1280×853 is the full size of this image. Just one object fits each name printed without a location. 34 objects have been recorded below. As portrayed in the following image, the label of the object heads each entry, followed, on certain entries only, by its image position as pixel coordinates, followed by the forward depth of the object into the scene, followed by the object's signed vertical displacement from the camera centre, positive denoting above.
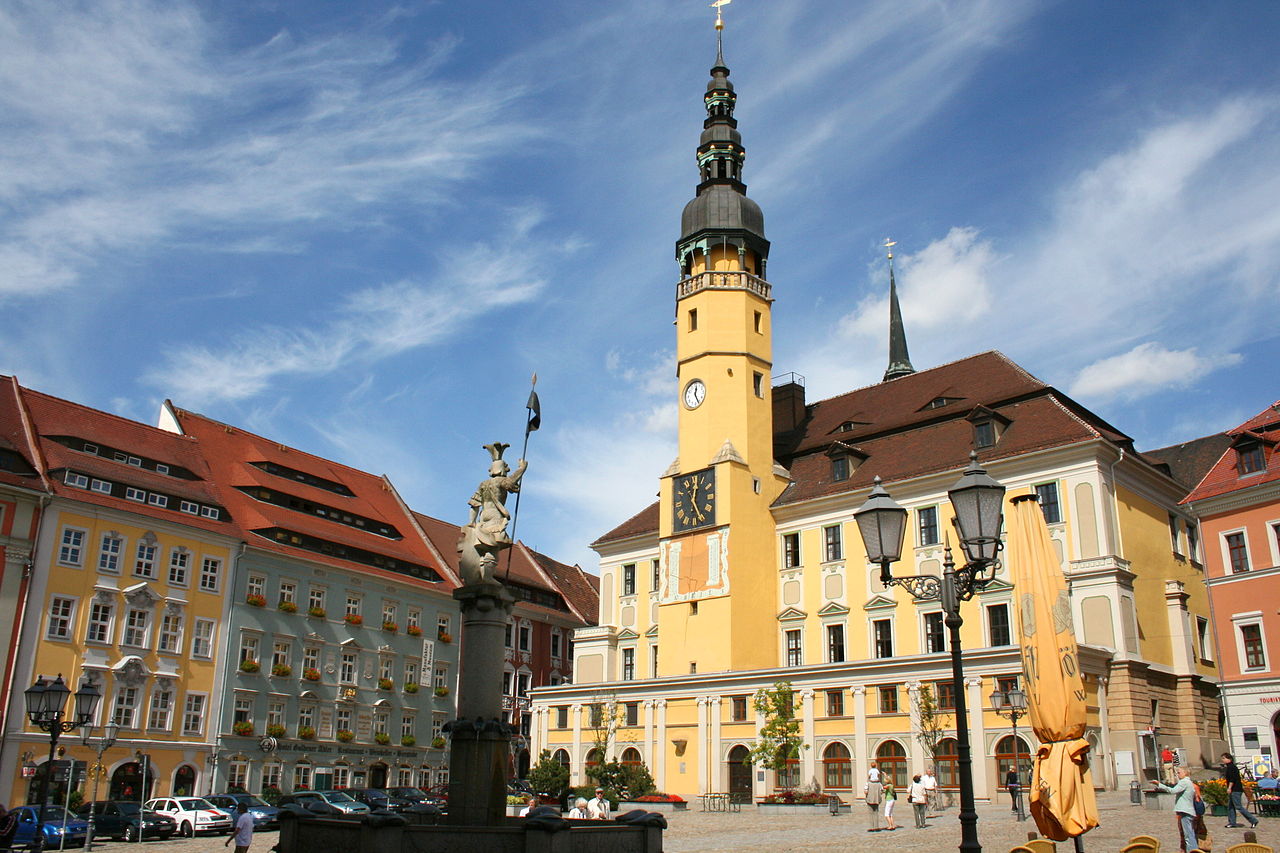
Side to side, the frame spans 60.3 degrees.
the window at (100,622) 44.38 +5.24
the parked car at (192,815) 33.97 -1.69
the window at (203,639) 47.97 +4.98
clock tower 48.78 +14.34
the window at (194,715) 46.62 +1.74
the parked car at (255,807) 34.78 -1.55
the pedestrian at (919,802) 27.39 -0.90
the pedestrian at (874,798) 28.12 -0.85
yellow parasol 12.95 +0.74
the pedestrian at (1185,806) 17.67 -0.61
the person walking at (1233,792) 23.45 -0.51
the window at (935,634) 43.16 +4.95
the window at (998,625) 41.72 +5.13
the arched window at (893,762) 39.69 +0.08
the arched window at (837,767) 41.47 -0.12
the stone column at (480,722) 16.44 +0.56
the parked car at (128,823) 32.38 -1.85
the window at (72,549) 44.06 +8.02
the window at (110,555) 45.38 +8.03
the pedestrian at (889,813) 26.96 -1.16
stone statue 17.94 +3.80
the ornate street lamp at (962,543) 11.65 +2.49
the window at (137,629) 45.59 +5.15
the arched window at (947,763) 37.69 +0.05
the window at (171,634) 46.78 +5.08
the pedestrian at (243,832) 21.97 -1.42
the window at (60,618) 43.09 +5.25
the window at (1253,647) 36.88 +3.88
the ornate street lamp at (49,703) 19.08 +0.89
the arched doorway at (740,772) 44.66 -0.36
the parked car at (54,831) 29.45 -1.92
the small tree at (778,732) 42.69 +1.16
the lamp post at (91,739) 28.28 +0.55
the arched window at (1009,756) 35.47 +0.29
